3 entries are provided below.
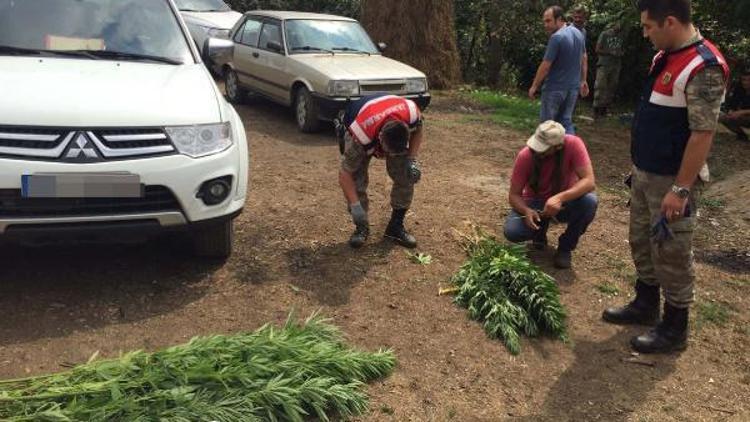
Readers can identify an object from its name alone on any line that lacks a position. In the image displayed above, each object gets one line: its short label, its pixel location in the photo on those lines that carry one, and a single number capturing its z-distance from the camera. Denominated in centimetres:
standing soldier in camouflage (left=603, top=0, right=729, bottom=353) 318
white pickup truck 327
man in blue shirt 725
